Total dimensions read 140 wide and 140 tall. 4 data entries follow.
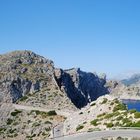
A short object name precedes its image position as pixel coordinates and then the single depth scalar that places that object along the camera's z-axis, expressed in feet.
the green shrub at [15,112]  277.96
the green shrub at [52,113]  258.48
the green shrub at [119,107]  170.75
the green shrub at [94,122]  156.14
